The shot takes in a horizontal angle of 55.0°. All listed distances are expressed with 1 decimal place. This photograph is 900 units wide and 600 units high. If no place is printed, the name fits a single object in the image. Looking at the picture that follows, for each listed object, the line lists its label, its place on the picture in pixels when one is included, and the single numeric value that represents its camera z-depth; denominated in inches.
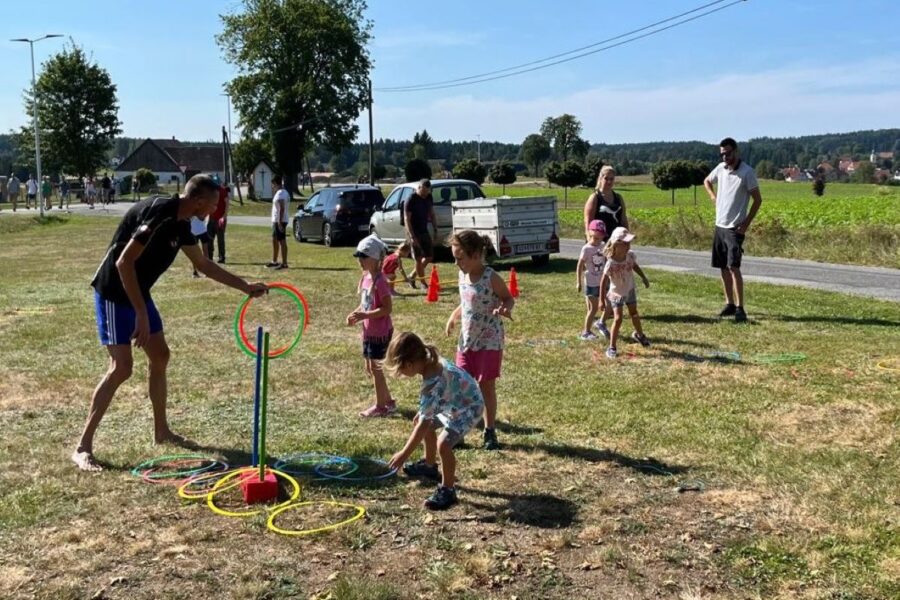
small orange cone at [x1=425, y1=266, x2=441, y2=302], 519.5
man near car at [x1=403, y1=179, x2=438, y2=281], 586.9
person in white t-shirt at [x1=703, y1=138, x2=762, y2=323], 415.8
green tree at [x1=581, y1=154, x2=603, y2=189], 2368.4
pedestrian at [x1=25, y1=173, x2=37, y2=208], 1963.7
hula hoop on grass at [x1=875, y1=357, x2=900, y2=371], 315.6
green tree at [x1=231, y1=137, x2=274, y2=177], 2647.6
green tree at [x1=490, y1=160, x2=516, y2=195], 2726.4
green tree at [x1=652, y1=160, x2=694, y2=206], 2245.3
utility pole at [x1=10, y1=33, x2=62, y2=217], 1547.9
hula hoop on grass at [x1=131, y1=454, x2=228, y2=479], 216.1
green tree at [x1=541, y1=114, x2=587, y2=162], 4471.0
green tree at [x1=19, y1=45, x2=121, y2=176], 2365.9
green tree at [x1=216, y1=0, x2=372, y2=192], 2561.5
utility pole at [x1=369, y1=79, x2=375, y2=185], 1897.5
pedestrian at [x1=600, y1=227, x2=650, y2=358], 345.7
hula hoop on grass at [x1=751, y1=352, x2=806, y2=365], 332.5
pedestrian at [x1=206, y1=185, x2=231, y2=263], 668.4
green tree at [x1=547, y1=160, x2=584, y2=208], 2228.1
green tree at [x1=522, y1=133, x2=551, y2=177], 4854.8
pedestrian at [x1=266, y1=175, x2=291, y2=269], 701.9
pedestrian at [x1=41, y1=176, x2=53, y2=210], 1811.0
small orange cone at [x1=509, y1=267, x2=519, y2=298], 476.4
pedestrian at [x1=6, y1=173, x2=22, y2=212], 1843.0
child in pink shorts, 229.0
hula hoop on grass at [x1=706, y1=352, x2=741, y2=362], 338.9
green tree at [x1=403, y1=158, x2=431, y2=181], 2432.3
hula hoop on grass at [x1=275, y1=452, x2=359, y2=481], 218.7
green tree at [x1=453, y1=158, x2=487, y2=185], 2598.4
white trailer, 657.0
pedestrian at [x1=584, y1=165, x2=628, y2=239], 408.8
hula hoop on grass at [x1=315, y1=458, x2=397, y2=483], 211.8
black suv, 950.4
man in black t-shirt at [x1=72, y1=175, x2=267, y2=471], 211.7
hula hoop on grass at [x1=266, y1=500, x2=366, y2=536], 179.9
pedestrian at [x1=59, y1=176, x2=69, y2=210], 2071.9
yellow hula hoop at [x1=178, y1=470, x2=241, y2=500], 200.1
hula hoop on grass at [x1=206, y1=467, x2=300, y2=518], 190.4
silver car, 753.0
